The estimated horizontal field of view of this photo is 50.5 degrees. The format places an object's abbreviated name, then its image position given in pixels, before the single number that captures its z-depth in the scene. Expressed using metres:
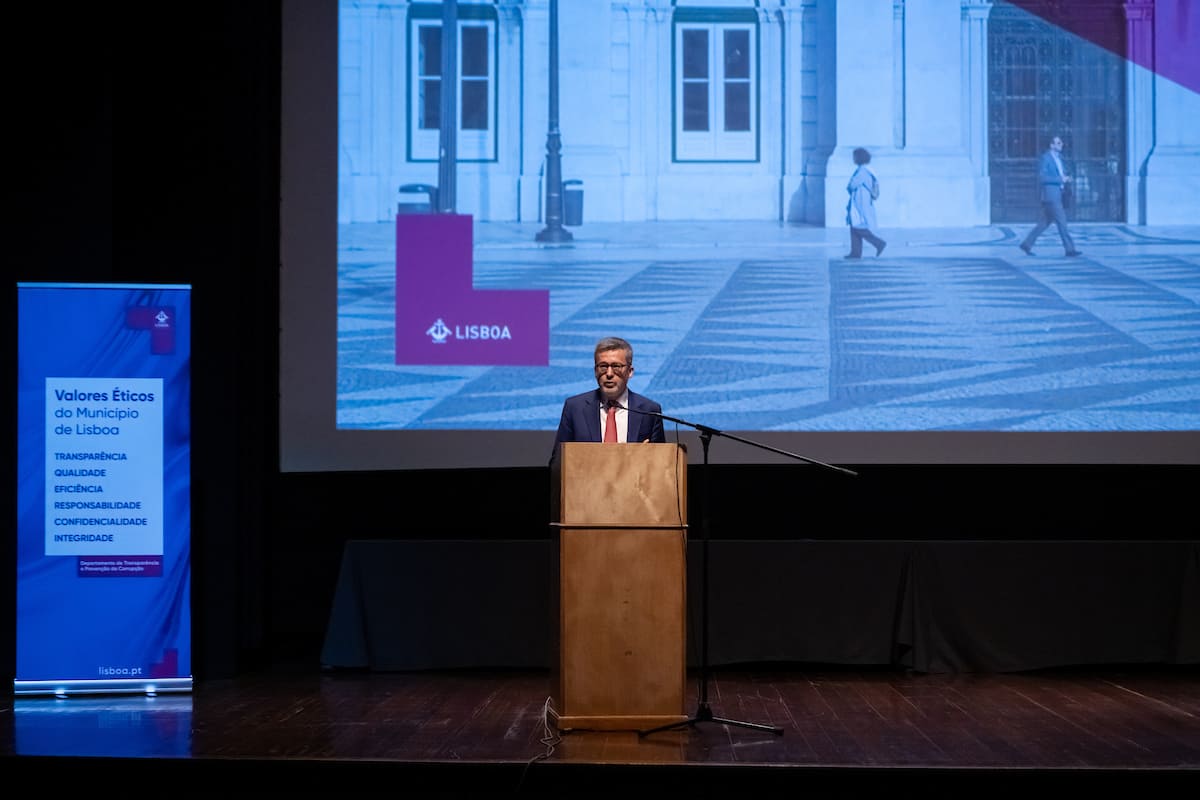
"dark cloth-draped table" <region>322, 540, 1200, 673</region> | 6.22
